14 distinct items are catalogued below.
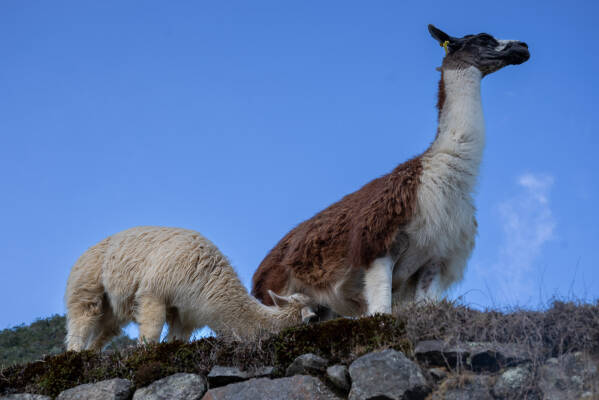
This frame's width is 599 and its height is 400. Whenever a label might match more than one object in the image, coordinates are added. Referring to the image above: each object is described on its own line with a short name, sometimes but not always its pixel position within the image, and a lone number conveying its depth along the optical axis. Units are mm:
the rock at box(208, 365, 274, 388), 4973
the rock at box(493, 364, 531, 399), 4223
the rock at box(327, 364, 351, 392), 4621
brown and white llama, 6160
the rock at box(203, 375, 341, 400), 4613
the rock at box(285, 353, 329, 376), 4809
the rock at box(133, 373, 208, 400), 4957
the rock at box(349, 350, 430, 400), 4344
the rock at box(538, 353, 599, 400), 4067
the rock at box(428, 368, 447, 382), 4430
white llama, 6223
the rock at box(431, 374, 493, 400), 4223
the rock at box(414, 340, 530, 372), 4422
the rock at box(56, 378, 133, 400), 5090
